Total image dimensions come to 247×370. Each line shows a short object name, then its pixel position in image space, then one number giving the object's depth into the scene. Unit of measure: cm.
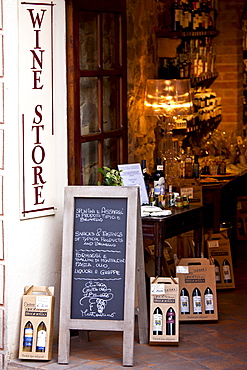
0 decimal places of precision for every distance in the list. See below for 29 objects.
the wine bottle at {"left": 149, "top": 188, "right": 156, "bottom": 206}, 592
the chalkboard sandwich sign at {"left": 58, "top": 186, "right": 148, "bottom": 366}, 501
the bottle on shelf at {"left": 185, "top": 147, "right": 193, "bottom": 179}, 755
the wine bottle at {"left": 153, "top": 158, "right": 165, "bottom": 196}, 597
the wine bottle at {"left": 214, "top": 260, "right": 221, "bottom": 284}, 694
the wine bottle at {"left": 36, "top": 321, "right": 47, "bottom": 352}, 501
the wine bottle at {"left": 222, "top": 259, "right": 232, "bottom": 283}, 694
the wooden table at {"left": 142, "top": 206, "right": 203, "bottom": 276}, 550
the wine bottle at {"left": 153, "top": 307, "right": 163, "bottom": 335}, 526
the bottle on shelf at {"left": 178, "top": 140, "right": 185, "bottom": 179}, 711
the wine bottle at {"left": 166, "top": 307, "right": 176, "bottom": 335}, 526
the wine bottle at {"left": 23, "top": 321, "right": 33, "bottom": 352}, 502
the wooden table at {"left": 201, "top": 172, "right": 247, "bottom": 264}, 739
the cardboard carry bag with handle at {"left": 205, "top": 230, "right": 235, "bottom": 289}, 694
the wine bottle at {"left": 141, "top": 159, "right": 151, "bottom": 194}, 604
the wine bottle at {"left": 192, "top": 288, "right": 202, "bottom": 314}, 586
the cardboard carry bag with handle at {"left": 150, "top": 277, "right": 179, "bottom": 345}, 526
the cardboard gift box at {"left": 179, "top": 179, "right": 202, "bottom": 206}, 688
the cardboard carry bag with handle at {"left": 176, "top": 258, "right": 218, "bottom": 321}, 586
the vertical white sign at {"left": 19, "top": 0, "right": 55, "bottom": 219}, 505
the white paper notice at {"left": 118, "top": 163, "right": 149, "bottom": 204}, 584
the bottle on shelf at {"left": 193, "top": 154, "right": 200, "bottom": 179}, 736
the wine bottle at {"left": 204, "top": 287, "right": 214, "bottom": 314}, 587
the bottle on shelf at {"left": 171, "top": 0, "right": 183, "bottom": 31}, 780
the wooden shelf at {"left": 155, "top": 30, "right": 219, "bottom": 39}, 764
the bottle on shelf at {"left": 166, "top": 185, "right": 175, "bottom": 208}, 604
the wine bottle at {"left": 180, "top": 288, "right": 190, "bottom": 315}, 586
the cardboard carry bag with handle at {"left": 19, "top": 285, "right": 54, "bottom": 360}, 501
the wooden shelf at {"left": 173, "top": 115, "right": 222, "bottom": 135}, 815
